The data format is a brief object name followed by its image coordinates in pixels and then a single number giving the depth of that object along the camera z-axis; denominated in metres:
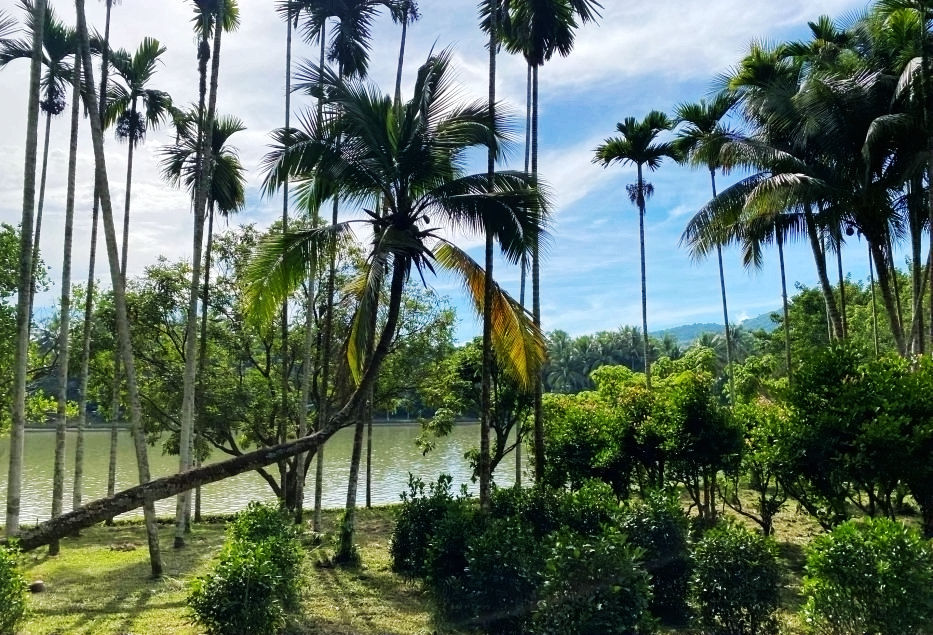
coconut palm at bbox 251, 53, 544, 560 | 7.91
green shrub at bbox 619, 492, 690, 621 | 7.03
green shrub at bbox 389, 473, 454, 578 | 8.63
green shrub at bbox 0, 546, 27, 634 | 5.41
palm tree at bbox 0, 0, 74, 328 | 11.44
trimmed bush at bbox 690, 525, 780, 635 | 6.04
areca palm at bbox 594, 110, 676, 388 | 19.58
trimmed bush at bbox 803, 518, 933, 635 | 5.11
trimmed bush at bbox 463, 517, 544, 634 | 6.26
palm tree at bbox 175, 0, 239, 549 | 10.42
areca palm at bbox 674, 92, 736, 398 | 18.44
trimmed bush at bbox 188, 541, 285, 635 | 5.68
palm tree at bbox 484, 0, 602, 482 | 11.48
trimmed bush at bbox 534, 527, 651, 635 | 5.35
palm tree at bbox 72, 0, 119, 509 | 11.33
